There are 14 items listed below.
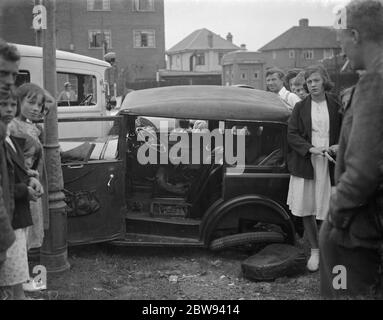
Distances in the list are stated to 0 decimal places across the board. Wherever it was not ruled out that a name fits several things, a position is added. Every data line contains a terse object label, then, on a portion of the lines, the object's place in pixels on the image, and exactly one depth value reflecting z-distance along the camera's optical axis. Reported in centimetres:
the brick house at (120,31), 3819
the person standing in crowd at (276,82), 664
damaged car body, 498
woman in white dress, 465
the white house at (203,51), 6222
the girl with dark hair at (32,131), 379
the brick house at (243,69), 4953
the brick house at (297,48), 5875
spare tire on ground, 459
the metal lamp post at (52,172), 456
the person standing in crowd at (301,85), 600
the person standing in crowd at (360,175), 234
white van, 789
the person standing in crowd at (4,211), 260
